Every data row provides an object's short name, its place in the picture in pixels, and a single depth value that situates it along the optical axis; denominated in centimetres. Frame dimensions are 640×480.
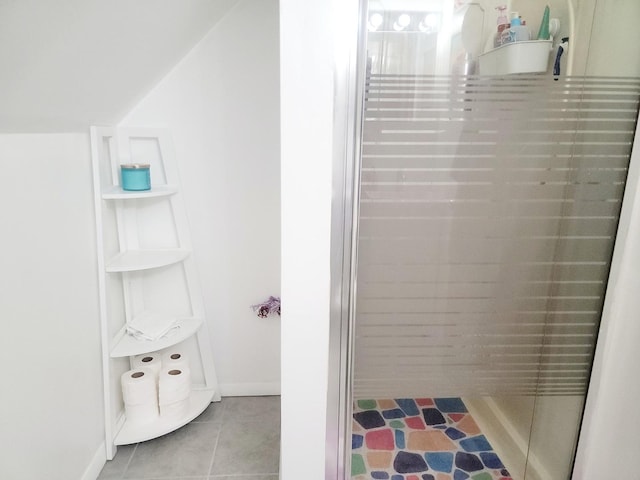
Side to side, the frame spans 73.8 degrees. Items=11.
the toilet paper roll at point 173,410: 190
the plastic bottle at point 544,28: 113
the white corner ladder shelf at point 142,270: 176
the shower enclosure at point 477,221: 110
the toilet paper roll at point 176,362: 193
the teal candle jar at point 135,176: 178
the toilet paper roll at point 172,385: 187
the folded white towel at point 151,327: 189
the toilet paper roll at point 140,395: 184
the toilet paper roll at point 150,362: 194
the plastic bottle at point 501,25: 110
